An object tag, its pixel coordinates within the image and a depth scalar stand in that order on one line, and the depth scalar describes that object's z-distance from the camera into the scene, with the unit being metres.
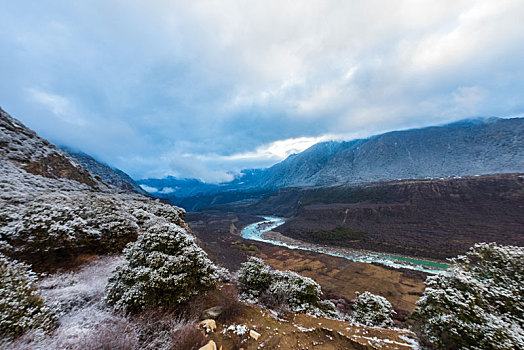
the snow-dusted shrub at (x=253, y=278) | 13.72
